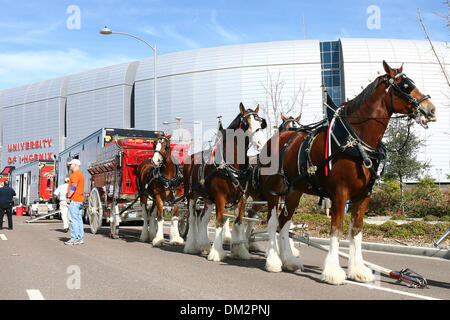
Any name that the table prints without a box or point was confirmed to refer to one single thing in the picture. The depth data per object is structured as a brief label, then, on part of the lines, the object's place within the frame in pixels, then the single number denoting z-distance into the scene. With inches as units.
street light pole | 844.6
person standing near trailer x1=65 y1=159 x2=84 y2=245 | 462.6
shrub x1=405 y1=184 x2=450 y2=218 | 689.0
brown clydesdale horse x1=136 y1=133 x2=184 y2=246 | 460.4
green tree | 946.7
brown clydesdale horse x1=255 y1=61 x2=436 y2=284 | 247.0
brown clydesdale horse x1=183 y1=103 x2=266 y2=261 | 326.0
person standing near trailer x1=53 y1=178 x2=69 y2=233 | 709.9
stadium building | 2765.7
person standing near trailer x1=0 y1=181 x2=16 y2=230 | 695.1
